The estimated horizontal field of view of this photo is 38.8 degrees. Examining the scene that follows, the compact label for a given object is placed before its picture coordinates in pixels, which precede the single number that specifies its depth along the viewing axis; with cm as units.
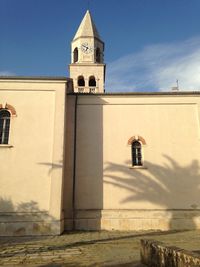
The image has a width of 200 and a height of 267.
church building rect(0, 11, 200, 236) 1338
